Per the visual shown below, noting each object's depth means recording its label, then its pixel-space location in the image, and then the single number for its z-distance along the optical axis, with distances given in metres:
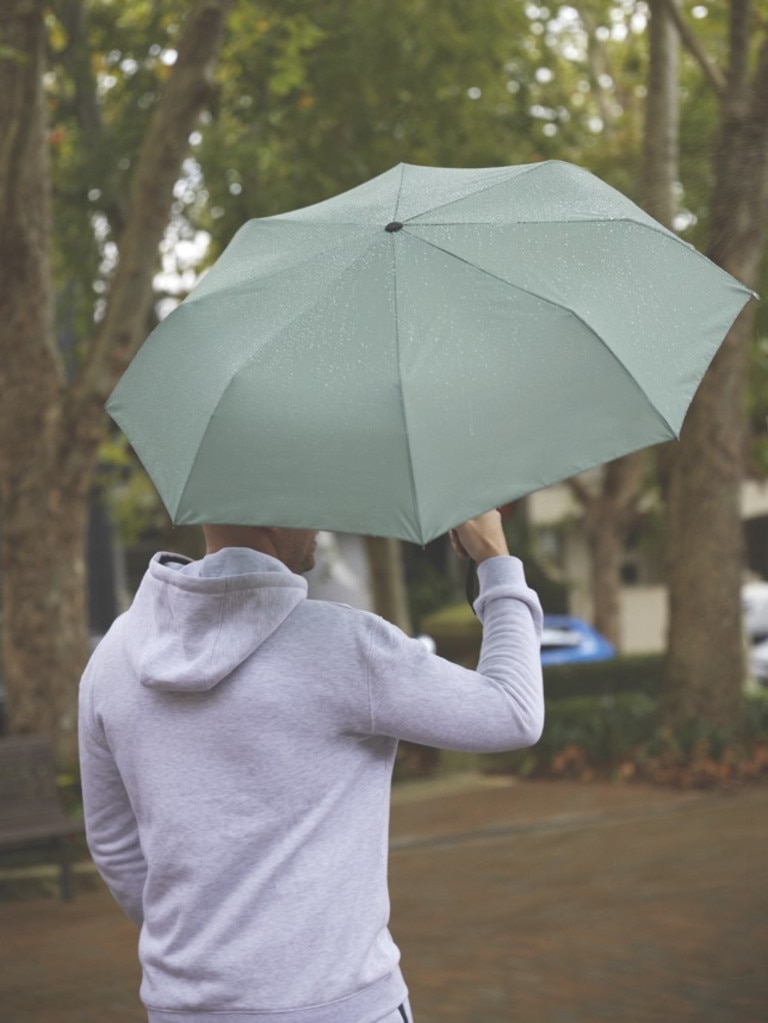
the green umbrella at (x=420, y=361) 2.34
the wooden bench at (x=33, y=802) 9.07
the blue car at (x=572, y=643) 21.64
